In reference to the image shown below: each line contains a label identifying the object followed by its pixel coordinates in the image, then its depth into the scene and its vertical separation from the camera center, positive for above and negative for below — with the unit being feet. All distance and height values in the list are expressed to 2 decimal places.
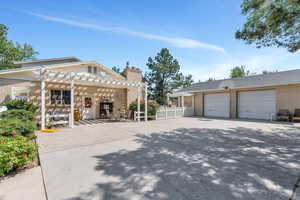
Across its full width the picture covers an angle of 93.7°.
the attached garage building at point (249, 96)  35.32 +1.84
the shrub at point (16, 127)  13.46 -2.70
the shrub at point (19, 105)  23.56 -0.54
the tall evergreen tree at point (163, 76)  89.04 +17.51
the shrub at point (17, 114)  19.36 -1.81
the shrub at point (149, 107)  39.83 -1.43
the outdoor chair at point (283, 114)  34.01 -2.99
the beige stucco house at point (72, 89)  27.17 +3.31
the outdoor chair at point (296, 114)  32.85 -2.91
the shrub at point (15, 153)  9.43 -3.72
